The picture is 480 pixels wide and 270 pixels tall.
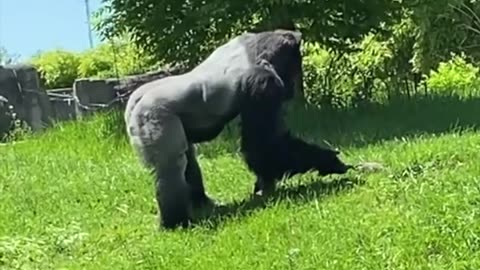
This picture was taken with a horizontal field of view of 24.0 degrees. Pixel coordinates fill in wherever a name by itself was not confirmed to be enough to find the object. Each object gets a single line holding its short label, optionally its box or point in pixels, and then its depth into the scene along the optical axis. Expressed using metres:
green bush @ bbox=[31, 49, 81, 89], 19.94
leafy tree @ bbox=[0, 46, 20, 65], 16.98
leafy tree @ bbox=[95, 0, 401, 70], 11.28
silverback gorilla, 7.19
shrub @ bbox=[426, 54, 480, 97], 14.15
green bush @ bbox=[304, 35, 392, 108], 12.11
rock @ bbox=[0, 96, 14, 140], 14.16
